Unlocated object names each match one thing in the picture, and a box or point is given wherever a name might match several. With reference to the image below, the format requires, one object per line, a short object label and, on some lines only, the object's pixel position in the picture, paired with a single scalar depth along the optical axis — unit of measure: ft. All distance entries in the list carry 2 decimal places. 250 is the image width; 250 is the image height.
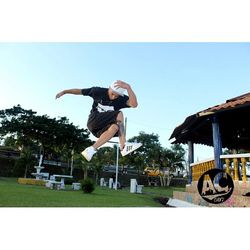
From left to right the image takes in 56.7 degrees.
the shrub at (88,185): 19.98
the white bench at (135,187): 24.56
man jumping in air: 16.35
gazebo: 15.32
